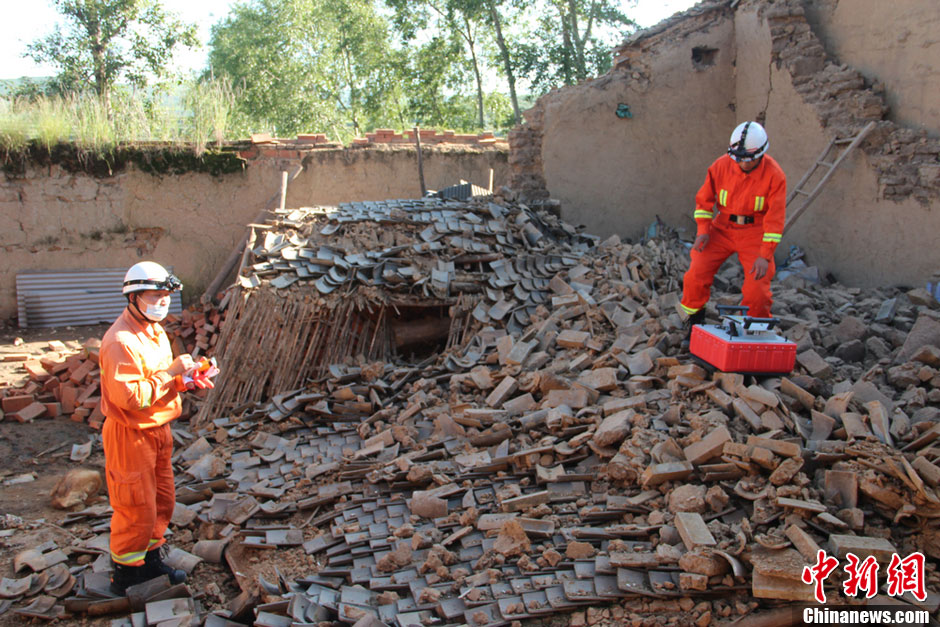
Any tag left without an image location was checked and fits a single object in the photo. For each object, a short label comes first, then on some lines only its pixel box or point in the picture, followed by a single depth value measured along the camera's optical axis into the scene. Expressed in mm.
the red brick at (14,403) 7371
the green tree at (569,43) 18781
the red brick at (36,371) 7984
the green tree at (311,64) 22719
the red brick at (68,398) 7645
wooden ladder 7415
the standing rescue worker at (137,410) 3912
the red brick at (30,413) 7348
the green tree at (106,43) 15594
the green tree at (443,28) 20547
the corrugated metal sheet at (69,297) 10062
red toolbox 4664
